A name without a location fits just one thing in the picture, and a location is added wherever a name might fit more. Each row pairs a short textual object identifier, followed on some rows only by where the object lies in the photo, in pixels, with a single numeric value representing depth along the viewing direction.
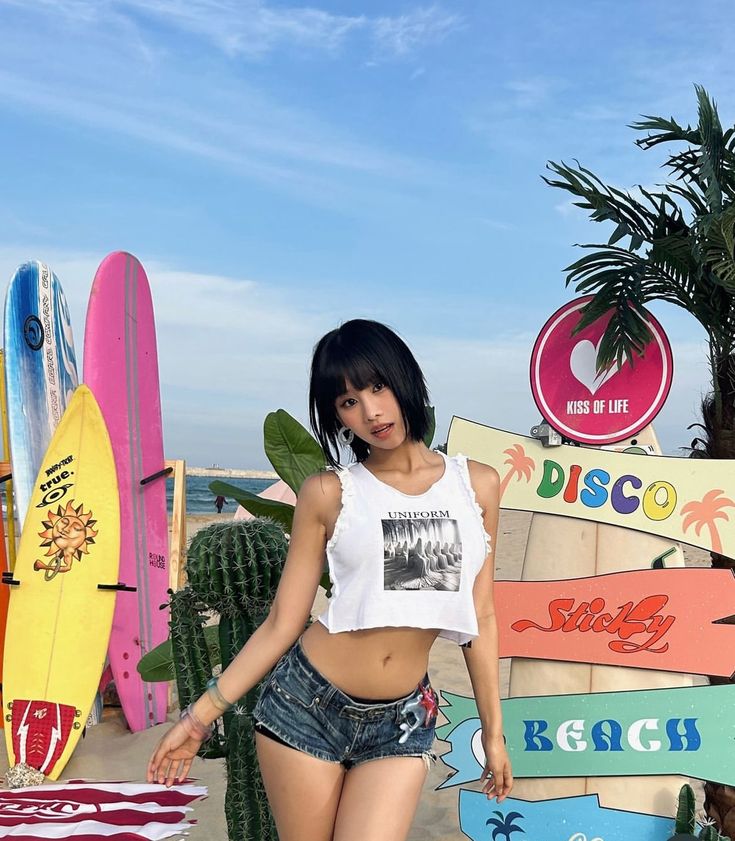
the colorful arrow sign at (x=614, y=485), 3.29
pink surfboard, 6.02
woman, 1.79
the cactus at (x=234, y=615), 2.78
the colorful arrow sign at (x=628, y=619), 3.21
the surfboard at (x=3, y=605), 6.08
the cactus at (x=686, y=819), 3.04
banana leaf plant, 3.42
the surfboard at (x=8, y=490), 6.24
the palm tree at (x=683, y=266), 3.31
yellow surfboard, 5.31
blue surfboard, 6.16
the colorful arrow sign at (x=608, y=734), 3.17
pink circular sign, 3.45
